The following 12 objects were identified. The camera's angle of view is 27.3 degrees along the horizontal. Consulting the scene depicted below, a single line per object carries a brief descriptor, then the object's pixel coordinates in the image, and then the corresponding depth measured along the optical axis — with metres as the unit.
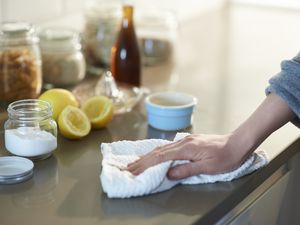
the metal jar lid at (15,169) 0.98
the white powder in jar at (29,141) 1.06
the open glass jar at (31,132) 1.06
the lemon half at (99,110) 1.22
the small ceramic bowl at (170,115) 1.23
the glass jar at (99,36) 1.58
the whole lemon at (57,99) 1.21
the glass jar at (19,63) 1.27
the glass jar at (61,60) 1.42
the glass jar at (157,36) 1.70
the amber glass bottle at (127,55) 1.46
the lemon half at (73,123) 1.16
